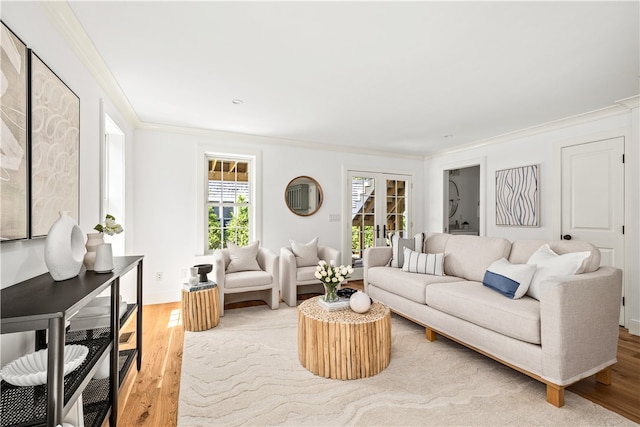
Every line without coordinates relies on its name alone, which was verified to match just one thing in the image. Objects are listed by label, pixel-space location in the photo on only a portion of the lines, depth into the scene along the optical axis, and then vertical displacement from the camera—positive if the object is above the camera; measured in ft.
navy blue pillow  8.00 -1.73
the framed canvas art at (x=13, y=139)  4.18 +1.06
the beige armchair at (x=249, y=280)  11.83 -2.57
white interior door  11.05 +0.70
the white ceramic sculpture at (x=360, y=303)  8.00 -2.30
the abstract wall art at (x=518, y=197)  13.65 +0.81
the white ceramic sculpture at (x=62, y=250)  4.77 -0.58
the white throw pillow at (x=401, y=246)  12.77 -1.33
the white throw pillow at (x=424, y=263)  11.37 -1.83
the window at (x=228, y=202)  14.99 +0.57
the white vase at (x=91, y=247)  5.99 -0.66
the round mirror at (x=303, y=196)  16.40 +0.99
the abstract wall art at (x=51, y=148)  5.04 +1.20
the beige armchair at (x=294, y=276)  13.21 -2.70
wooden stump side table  10.36 -3.24
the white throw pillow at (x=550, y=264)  7.51 -1.27
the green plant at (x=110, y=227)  6.85 -0.30
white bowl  3.88 -2.09
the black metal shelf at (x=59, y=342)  3.35 -2.03
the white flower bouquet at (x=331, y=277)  8.57 -1.74
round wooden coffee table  7.31 -3.13
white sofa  6.31 -2.45
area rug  5.93 -3.89
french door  18.35 +0.32
